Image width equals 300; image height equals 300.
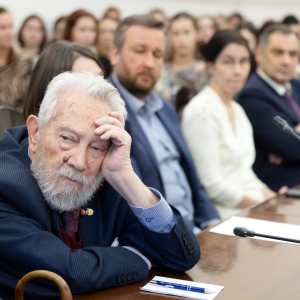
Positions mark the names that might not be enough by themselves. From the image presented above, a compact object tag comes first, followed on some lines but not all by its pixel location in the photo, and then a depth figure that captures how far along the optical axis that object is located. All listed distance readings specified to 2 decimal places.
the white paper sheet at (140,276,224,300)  2.39
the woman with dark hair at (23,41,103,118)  2.82
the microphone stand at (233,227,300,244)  2.55
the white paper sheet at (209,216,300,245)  2.66
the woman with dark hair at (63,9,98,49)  5.08
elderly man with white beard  2.38
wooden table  2.39
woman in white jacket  3.25
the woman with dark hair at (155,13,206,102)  5.13
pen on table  2.40
